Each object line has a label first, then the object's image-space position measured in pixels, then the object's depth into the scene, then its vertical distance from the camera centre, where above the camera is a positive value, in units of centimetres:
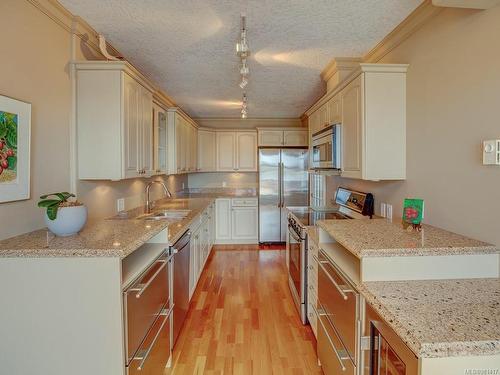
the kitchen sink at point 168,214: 332 -38
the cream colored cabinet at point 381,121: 229 +46
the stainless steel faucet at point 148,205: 340 -29
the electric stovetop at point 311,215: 292 -35
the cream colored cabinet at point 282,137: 567 +82
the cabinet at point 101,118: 229 +48
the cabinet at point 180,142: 414 +57
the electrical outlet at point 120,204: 301 -24
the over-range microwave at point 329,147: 280 +33
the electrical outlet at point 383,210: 263 -25
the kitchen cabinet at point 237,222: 558 -75
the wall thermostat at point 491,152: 148 +15
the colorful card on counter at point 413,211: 185 -18
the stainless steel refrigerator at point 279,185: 552 -7
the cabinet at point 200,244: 323 -80
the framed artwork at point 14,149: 163 +18
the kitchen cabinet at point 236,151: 594 +59
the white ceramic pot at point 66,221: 170 -23
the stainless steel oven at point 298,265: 274 -82
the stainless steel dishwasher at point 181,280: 237 -83
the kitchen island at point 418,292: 87 -44
